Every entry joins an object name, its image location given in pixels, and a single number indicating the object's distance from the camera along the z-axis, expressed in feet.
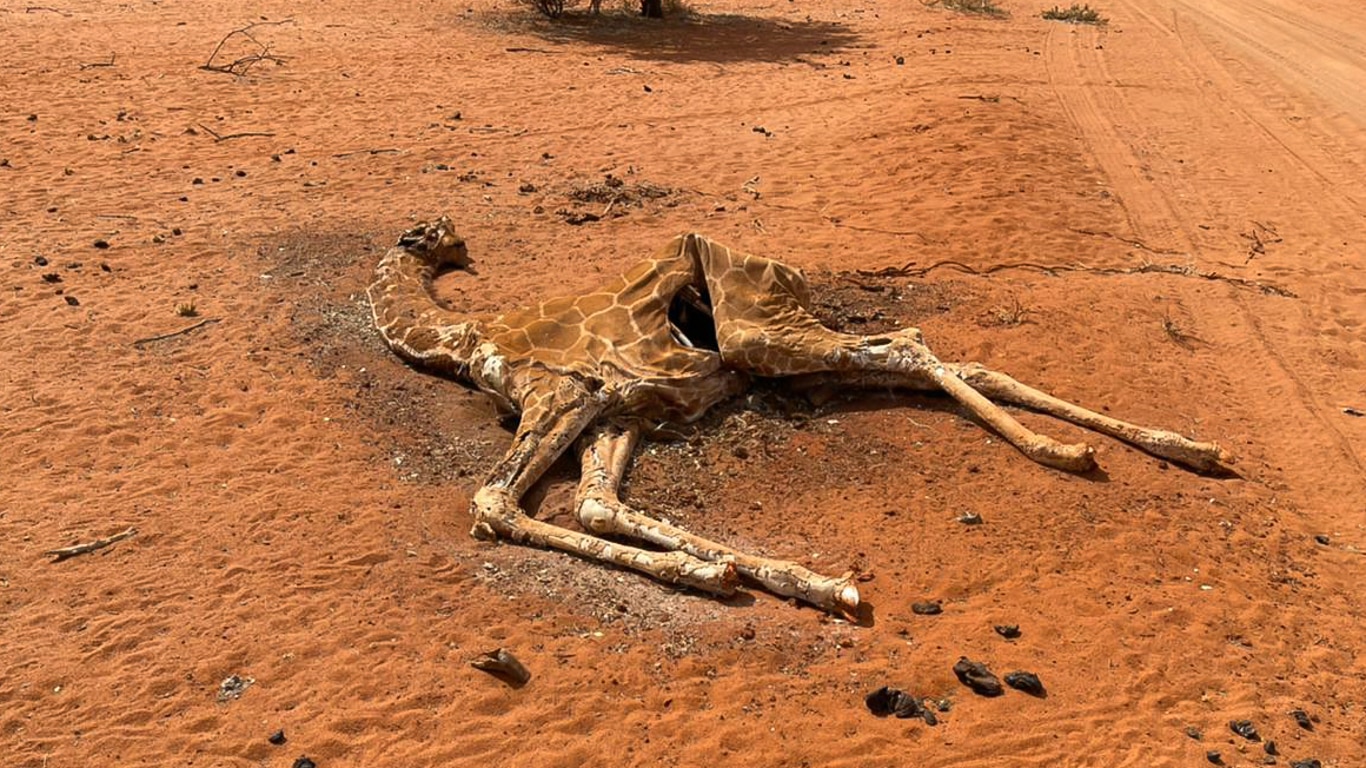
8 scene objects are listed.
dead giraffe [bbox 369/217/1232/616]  20.39
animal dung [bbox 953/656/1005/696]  15.64
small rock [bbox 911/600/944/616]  17.44
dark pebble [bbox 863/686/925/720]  15.29
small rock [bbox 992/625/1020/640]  16.85
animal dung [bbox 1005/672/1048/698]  15.72
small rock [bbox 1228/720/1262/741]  15.06
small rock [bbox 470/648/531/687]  15.88
